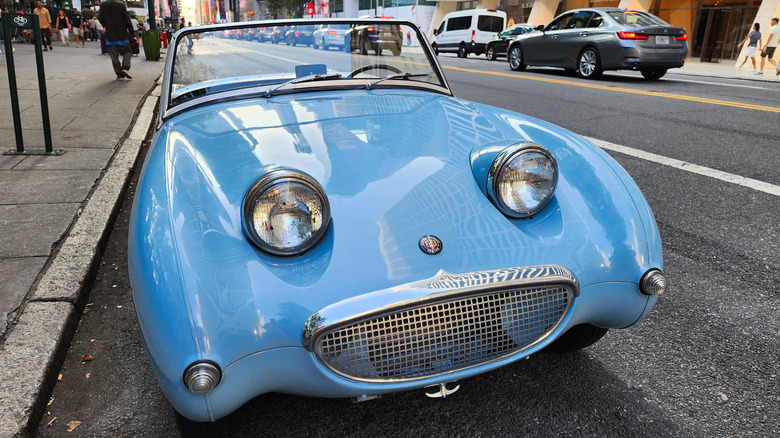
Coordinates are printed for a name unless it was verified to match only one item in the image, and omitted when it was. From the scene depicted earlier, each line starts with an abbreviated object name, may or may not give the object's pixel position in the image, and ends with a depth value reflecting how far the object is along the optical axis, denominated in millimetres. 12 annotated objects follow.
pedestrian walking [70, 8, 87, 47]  23375
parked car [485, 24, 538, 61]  22000
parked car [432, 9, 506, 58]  25547
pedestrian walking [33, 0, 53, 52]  18473
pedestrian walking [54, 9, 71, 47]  22578
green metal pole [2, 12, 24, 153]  4750
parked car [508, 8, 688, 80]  11555
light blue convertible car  1547
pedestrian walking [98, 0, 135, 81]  10570
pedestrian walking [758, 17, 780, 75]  16781
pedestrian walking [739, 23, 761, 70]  17625
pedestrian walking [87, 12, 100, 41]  24902
